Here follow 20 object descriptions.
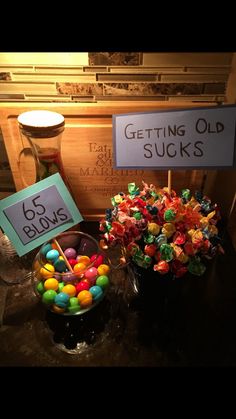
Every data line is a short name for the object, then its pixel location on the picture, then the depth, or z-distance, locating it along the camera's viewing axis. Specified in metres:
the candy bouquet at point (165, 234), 0.68
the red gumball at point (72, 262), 0.84
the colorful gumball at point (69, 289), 0.75
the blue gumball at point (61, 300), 0.74
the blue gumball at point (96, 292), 0.77
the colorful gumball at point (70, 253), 0.86
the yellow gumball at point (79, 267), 0.79
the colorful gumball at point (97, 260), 0.81
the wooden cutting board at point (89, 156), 0.87
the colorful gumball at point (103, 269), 0.80
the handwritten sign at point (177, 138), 0.74
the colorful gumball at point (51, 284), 0.76
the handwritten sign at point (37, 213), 0.73
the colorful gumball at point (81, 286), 0.77
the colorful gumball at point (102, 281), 0.78
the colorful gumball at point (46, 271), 0.77
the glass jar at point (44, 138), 0.77
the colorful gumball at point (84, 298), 0.75
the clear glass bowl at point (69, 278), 0.75
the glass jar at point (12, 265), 0.91
